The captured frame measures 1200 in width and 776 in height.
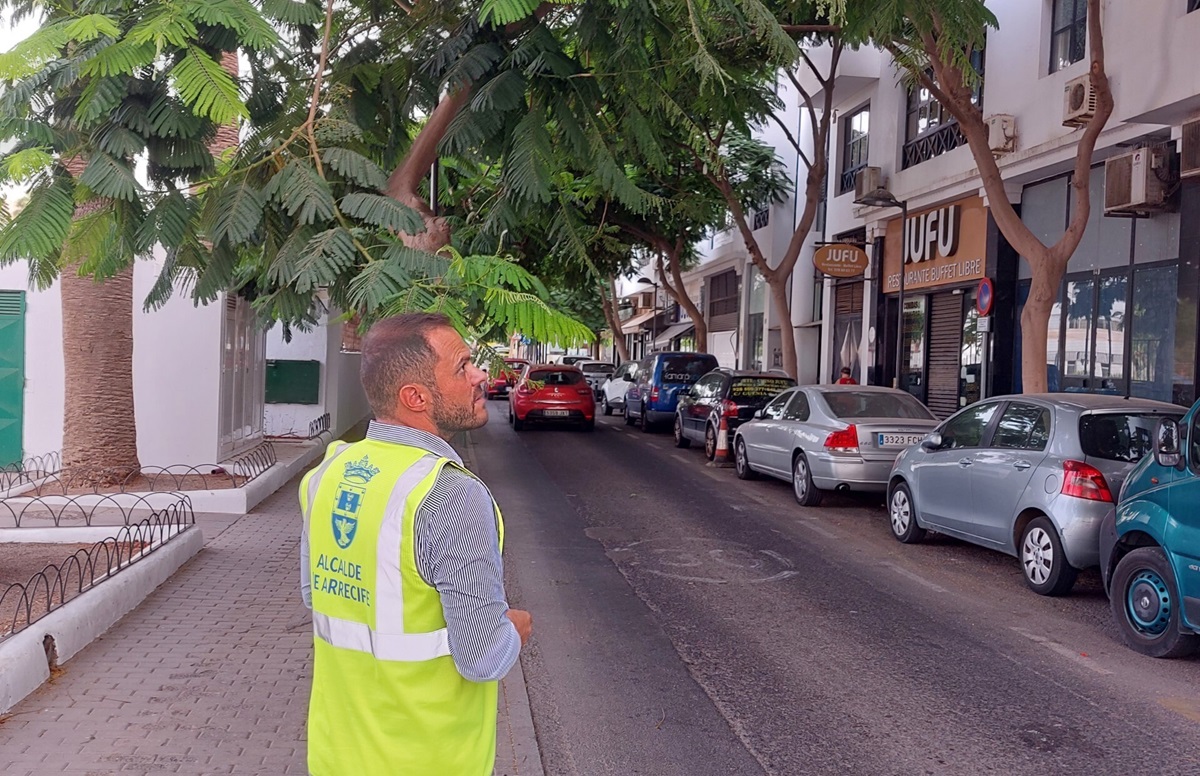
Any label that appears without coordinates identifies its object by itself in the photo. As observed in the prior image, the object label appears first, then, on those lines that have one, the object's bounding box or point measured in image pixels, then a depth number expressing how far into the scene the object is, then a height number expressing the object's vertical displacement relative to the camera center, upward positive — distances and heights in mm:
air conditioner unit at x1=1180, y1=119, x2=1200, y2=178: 11805 +2830
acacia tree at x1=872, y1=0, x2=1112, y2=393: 10766 +2626
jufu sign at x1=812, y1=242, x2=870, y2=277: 20906 +2530
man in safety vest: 2139 -475
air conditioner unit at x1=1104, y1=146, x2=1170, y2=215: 12984 +2725
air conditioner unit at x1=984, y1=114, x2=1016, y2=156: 16125 +4021
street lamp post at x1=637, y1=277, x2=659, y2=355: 46500 +2752
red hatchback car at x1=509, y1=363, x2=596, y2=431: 22969 -613
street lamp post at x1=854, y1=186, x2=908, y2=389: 19891 +3626
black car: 17250 -315
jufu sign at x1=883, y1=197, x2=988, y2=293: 18344 +2687
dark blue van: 23172 -35
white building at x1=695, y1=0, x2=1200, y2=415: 12875 +2870
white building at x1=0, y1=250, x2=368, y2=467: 12156 -213
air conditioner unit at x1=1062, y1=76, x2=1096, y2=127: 13188 +3756
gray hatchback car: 7609 -674
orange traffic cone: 17234 -1040
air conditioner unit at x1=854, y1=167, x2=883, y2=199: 20828 +4168
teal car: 5922 -961
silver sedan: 11836 -627
